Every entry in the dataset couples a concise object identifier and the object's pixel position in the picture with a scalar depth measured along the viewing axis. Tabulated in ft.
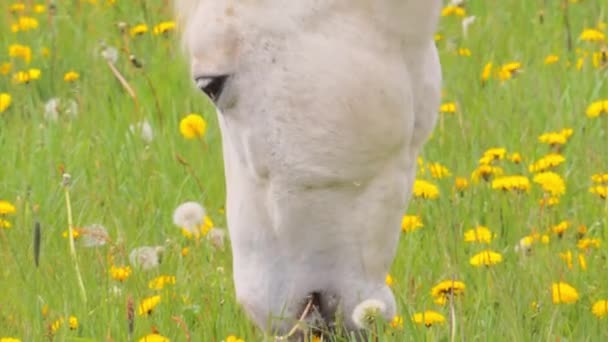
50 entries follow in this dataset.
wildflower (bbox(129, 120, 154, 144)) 30.32
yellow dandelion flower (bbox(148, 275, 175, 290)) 21.80
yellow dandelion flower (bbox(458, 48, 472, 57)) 34.40
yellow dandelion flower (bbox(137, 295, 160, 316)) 20.26
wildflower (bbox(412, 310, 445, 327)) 18.56
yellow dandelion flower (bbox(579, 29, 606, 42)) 32.76
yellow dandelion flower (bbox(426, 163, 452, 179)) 26.21
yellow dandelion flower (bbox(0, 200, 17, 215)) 24.23
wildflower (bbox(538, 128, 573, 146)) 26.25
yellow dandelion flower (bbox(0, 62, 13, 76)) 35.35
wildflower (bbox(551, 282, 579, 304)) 19.35
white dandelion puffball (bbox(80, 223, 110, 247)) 22.88
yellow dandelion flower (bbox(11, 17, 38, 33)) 37.26
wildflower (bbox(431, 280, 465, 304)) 19.65
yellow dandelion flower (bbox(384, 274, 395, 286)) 21.32
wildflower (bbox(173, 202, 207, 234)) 24.06
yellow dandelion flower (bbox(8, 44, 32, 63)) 35.35
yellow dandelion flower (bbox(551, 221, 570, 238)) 23.21
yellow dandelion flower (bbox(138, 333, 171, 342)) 18.16
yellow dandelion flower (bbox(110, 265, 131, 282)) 21.53
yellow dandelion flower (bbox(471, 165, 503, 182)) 24.63
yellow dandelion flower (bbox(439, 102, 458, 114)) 29.63
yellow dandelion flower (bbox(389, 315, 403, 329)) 18.02
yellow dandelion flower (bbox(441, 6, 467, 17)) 37.63
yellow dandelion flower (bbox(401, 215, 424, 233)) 23.02
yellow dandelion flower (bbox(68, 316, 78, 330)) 19.89
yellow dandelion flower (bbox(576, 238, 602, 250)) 22.95
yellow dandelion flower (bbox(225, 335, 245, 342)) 18.56
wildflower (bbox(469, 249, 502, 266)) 20.76
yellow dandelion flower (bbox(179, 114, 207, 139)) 26.20
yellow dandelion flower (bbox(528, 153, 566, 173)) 25.38
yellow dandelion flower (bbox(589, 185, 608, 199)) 23.30
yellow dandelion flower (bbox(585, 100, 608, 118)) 27.61
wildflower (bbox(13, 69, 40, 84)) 33.42
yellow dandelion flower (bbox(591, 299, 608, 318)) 19.52
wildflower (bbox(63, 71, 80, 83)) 33.81
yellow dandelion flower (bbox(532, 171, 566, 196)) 23.89
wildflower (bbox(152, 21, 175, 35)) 34.04
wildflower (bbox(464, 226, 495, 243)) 22.38
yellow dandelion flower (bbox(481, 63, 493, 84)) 32.40
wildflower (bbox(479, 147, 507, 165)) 25.17
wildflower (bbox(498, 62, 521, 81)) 30.78
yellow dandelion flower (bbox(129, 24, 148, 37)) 35.12
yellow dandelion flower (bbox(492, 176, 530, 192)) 23.81
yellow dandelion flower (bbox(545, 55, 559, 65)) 32.91
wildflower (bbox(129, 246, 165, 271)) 22.65
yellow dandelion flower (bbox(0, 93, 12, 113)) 32.09
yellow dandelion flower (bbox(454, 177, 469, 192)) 25.88
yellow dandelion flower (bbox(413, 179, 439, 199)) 23.68
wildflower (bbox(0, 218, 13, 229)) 24.09
